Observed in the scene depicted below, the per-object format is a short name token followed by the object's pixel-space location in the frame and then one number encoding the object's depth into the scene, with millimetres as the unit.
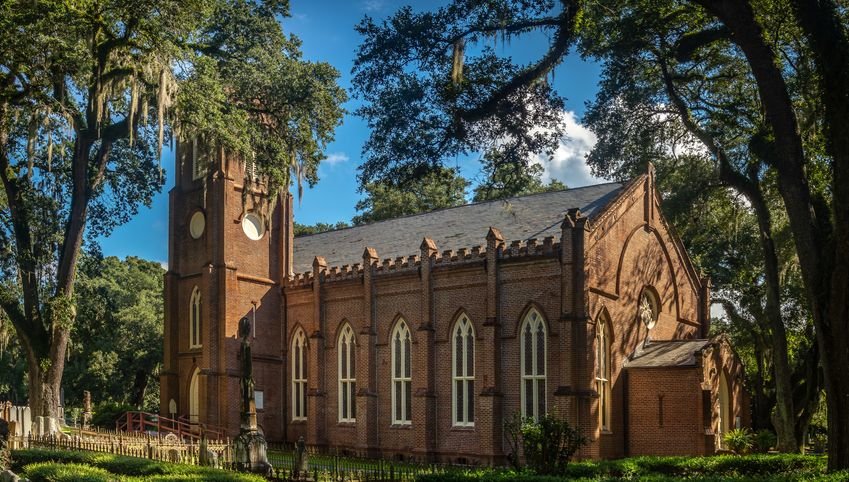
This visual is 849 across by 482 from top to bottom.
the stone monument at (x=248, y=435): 23109
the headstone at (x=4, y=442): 23703
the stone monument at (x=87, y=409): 43075
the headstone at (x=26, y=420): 28469
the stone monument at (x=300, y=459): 21438
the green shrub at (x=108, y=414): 42594
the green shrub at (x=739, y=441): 29875
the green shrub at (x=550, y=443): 20500
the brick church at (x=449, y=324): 29688
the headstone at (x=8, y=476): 19541
